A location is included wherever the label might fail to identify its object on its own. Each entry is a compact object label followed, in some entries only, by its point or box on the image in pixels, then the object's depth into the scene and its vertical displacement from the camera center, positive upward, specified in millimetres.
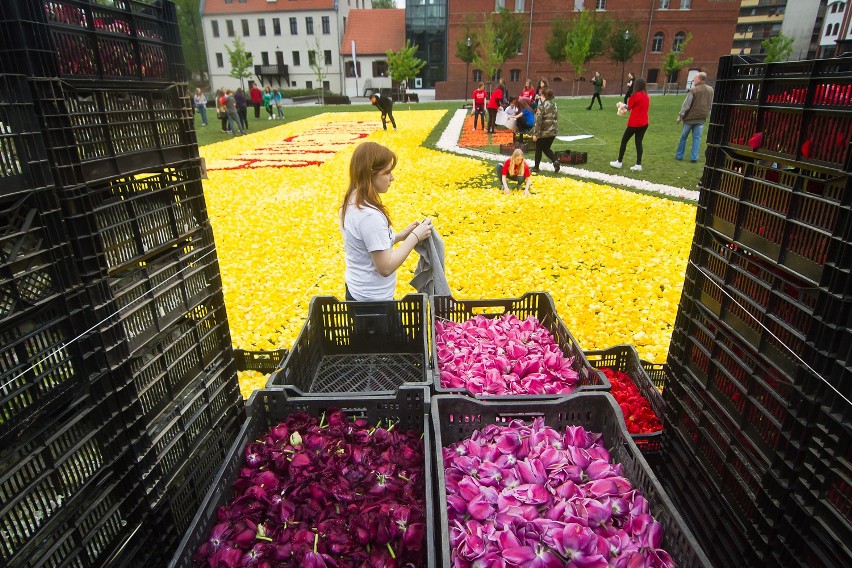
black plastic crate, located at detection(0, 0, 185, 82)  1626 +221
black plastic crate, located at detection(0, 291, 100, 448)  1561 -810
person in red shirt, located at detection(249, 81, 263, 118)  27594 +162
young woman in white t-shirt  3320 -801
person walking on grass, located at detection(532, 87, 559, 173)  11352 -682
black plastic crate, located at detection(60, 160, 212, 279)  1841 -454
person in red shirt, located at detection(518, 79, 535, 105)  19600 +80
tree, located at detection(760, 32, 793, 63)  53662 +4658
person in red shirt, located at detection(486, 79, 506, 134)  19703 -407
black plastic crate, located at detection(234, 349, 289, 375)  4074 -1972
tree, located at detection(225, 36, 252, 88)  52156 +3574
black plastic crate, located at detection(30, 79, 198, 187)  1732 -100
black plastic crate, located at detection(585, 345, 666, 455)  2855 -1836
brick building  49781 +5373
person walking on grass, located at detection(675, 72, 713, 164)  11383 -329
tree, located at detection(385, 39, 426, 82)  47375 +2826
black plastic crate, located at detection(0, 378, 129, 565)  1594 -1177
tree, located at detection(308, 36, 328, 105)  58197 +4251
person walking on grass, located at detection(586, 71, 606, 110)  29186 +530
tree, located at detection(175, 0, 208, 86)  68250 +7991
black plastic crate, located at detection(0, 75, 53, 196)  1571 -117
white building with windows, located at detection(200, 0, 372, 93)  60769 +7131
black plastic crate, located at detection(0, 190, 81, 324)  1550 -449
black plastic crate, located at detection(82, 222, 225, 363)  1950 -801
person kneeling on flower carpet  10258 -1422
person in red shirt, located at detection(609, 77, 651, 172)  11219 -370
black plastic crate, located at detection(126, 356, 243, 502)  2166 -1465
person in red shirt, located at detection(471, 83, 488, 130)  21281 -232
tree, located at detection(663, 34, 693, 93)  45256 +2442
